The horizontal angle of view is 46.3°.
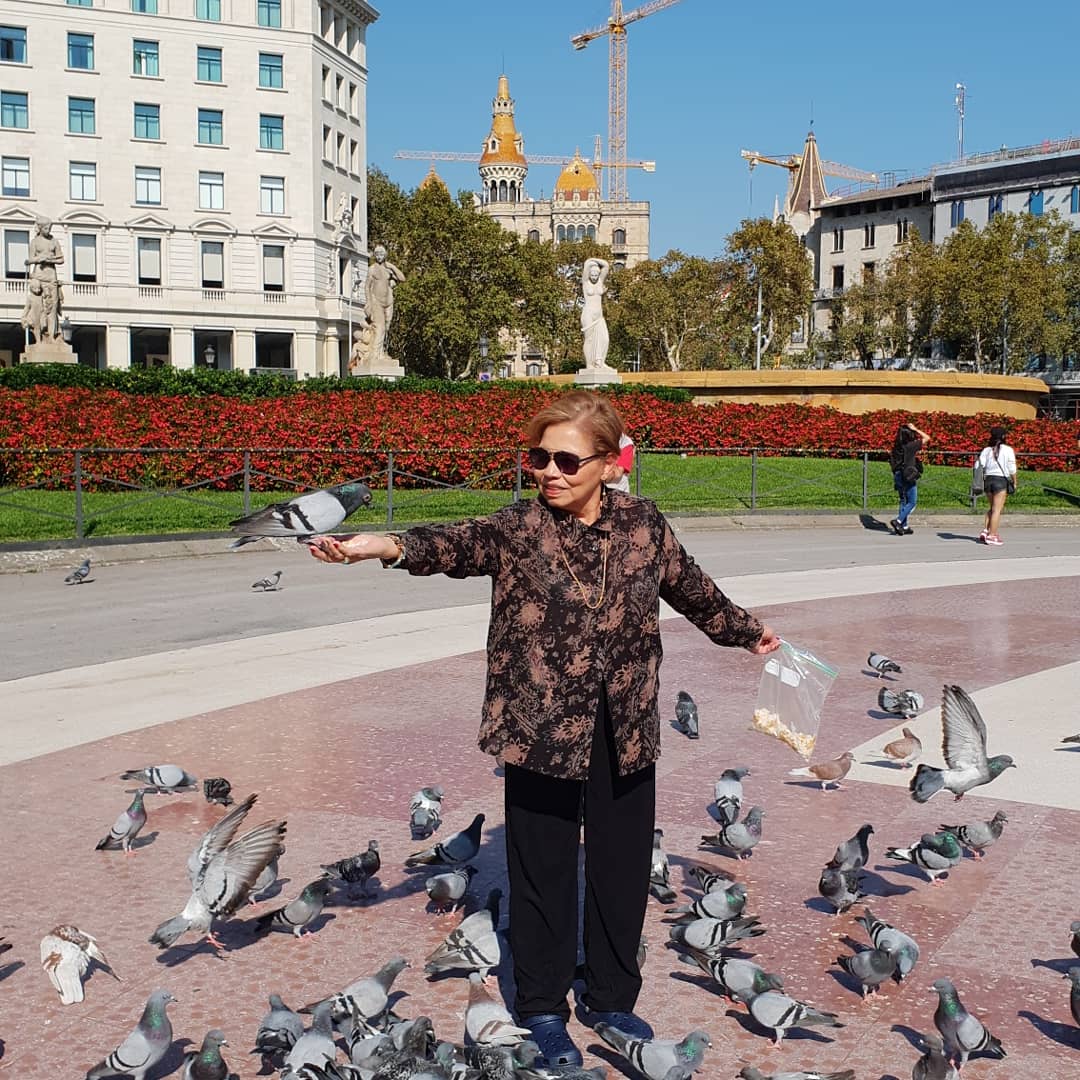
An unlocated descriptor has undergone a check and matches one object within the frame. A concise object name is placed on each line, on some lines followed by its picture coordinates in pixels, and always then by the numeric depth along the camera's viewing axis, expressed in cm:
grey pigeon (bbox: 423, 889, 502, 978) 395
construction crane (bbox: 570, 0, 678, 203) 18488
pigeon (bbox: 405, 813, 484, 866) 488
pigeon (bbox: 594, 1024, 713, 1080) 328
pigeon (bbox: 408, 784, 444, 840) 527
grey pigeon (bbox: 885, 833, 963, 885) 482
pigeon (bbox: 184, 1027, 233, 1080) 328
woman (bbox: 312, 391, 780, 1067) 347
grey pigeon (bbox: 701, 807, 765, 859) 508
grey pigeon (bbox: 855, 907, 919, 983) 402
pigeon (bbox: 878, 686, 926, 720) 746
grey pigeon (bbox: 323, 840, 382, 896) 470
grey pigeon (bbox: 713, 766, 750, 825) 527
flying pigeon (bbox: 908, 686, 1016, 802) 523
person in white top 1762
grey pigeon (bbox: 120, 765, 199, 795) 584
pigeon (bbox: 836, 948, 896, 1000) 391
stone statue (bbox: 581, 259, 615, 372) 2886
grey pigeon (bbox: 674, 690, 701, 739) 709
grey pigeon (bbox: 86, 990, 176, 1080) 334
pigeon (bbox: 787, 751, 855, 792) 613
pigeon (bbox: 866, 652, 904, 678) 848
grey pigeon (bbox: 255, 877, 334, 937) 438
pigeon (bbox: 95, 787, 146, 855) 517
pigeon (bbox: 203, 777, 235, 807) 582
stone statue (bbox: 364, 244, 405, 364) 2945
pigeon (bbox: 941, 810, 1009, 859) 509
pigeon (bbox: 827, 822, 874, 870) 479
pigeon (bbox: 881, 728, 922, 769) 650
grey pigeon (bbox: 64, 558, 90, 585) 1346
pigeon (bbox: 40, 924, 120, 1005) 389
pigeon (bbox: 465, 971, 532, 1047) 334
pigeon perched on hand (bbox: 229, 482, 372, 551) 339
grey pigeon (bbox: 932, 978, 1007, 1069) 348
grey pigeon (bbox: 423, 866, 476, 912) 452
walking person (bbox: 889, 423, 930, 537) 1881
